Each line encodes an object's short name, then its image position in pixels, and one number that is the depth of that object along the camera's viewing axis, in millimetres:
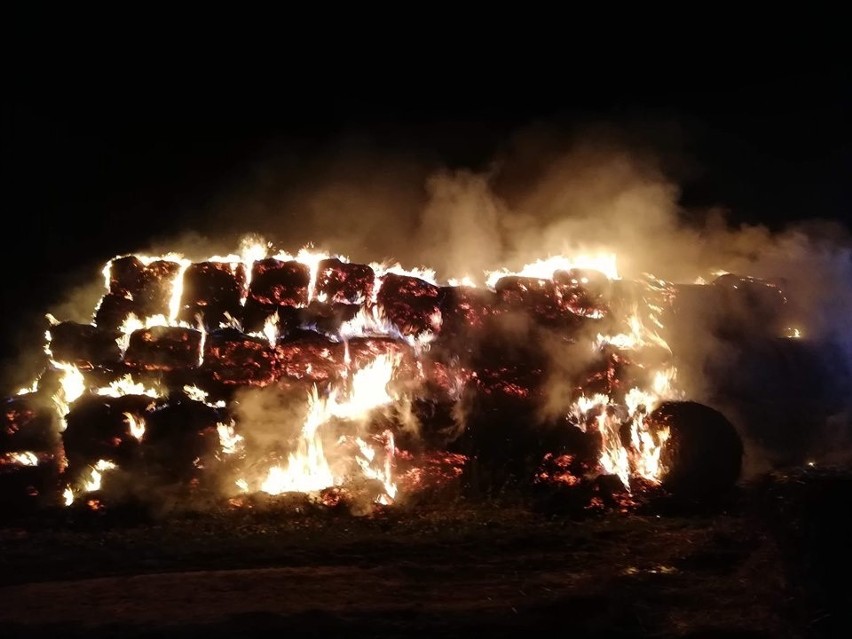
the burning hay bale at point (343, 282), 13203
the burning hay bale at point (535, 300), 13066
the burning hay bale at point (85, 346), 12766
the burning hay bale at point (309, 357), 12375
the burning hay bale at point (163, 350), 12469
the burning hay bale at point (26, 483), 11352
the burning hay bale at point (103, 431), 11664
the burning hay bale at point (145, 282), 13141
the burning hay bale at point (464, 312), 12883
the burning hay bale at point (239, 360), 12312
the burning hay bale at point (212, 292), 12969
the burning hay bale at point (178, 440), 11414
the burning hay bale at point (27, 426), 12531
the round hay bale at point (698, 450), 10758
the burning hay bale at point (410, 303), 12891
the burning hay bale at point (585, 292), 13234
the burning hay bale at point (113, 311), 13050
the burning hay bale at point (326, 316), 12938
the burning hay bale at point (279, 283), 13102
